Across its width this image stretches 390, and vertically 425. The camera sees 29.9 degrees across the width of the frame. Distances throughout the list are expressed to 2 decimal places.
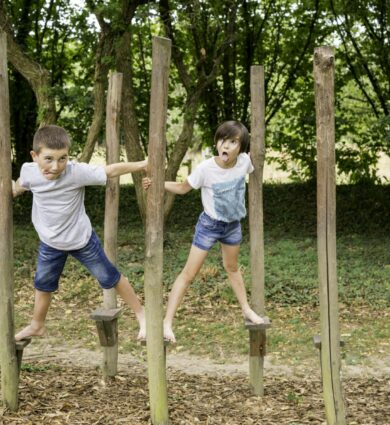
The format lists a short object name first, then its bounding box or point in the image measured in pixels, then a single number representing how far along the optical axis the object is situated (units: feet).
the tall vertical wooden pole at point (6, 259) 16.31
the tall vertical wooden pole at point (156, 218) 14.93
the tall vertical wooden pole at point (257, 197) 17.88
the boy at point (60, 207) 15.71
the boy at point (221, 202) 16.69
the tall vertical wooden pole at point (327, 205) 15.20
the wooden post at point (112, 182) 19.08
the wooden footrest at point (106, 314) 18.53
